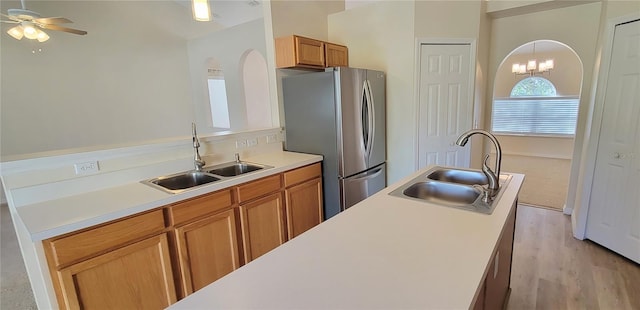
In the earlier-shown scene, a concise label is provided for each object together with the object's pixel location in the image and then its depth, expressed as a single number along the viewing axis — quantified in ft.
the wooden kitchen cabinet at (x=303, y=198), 8.37
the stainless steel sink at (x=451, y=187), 5.11
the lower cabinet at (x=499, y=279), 3.93
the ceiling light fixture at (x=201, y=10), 6.23
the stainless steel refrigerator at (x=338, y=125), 9.08
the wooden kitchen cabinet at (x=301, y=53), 9.43
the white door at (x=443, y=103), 10.86
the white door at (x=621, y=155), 7.83
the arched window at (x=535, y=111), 21.56
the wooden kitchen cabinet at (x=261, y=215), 7.18
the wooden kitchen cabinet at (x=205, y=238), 5.97
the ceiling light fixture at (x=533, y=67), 20.36
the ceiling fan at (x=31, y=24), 10.80
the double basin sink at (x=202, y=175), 7.07
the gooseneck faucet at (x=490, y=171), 4.83
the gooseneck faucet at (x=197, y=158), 7.61
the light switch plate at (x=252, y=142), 9.46
